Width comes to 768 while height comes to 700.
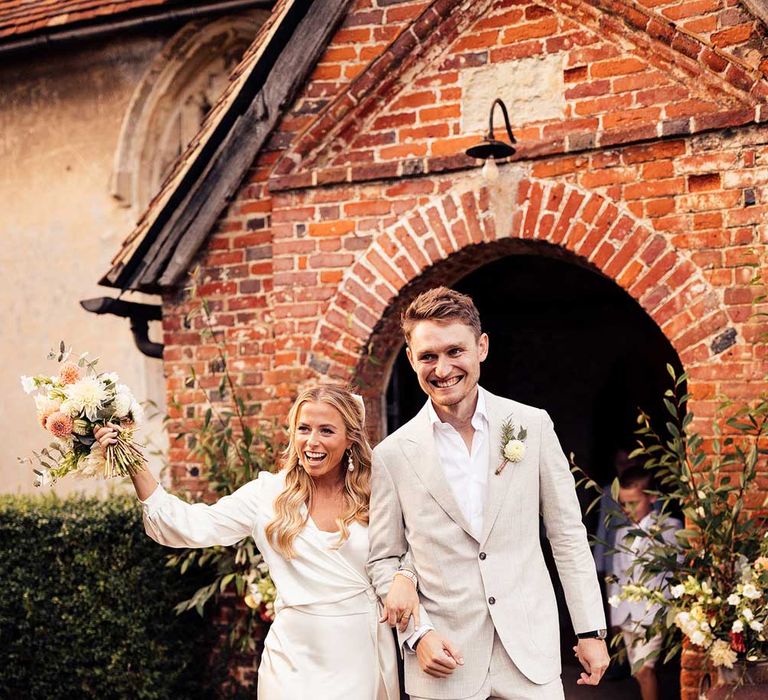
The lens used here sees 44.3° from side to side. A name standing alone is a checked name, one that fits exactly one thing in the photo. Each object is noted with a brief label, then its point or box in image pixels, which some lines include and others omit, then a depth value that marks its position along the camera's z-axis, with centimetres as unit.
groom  315
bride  366
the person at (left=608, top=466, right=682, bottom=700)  491
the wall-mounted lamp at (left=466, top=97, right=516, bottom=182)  502
